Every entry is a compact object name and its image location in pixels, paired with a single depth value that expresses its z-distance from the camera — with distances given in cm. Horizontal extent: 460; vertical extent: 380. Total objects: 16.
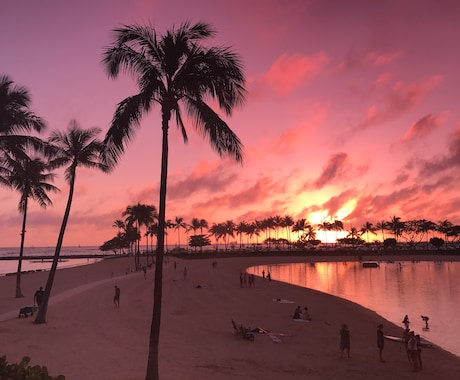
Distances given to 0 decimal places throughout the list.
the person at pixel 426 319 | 2734
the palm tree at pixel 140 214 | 9012
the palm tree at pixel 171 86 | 1258
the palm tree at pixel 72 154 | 2484
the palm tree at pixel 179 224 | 17112
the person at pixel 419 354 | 1665
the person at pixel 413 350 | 1634
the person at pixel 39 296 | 2772
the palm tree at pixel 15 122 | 1939
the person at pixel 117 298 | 3067
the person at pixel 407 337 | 1731
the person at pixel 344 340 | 1766
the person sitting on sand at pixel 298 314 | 2745
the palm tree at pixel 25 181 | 2058
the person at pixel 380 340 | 1747
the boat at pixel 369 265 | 9319
